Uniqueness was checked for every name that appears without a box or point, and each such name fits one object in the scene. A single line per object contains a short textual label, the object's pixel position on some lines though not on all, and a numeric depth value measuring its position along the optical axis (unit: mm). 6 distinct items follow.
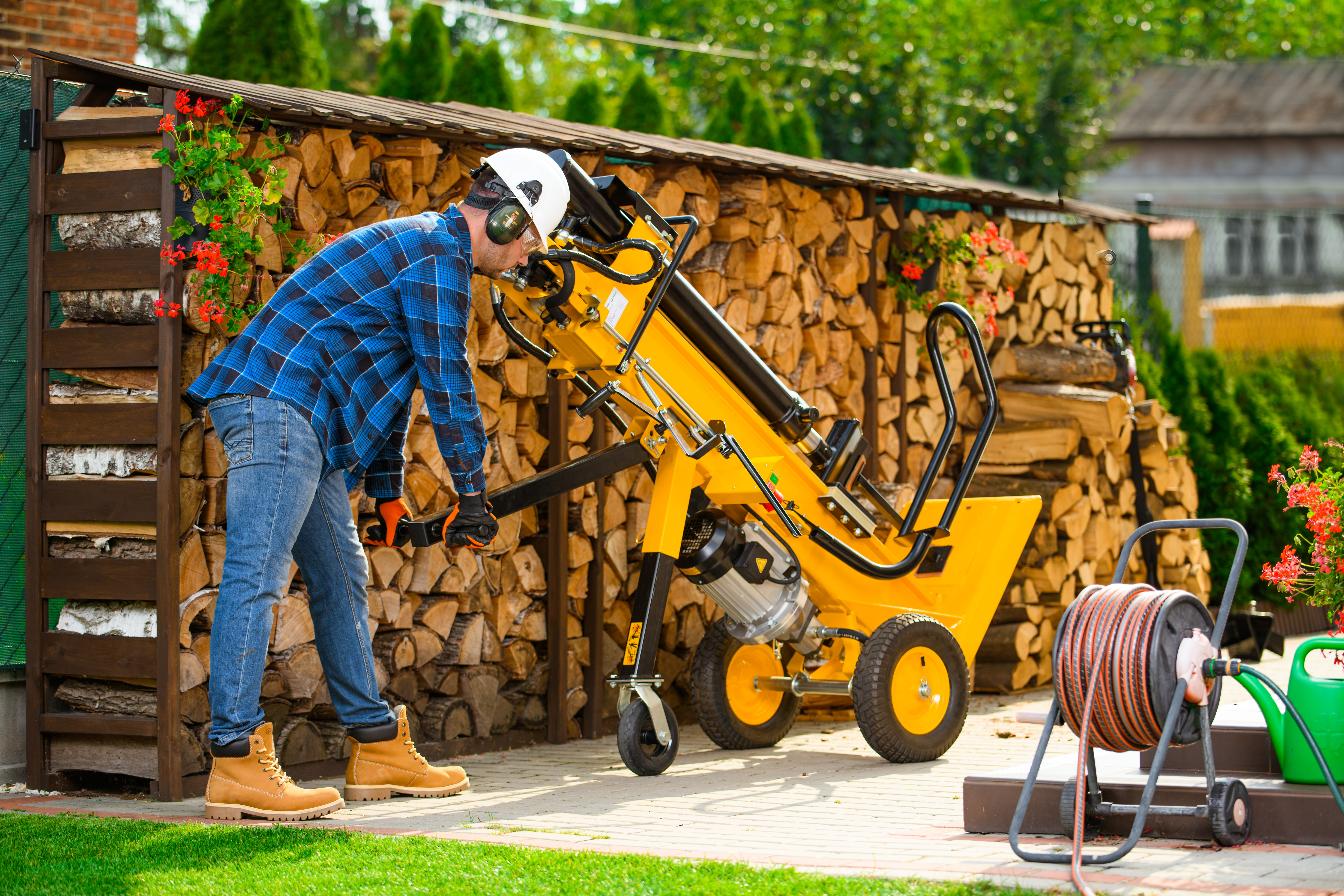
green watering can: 7582
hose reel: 7230
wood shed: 9500
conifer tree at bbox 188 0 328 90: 20391
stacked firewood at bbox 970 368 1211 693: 14789
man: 8516
